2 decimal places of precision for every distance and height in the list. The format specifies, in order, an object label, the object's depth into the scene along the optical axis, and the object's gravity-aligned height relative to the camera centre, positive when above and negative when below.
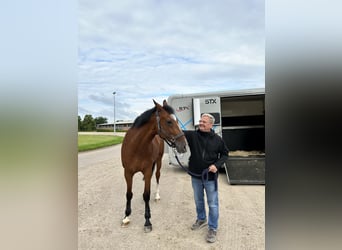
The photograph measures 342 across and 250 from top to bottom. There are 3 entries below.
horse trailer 5.91 +0.03
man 2.90 -0.43
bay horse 2.91 -0.24
